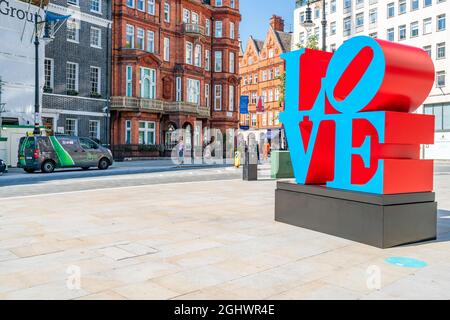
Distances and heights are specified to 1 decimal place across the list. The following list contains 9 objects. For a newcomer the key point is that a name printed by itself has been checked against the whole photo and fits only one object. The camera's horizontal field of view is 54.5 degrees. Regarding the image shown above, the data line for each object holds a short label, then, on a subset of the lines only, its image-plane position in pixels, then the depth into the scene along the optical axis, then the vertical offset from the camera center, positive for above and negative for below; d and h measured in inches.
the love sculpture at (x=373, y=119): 258.1 +19.5
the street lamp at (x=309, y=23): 613.0 +190.1
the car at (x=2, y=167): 780.6 -35.5
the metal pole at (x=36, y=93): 915.1 +116.1
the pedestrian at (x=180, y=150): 1158.3 -3.2
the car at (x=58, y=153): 837.2 -10.7
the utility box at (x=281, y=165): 739.4 -26.0
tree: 1161.5 +291.9
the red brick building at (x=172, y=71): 1360.7 +275.9
